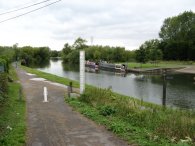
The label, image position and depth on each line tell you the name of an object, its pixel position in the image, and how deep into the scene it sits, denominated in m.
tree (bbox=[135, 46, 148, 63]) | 45.66
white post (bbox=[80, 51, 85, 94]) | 10.99
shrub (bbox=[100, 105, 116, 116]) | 7.84
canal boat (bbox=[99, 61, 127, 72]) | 41.26
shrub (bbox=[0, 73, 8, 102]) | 9.71
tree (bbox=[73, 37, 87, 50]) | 76.35
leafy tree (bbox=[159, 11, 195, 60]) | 52.72
